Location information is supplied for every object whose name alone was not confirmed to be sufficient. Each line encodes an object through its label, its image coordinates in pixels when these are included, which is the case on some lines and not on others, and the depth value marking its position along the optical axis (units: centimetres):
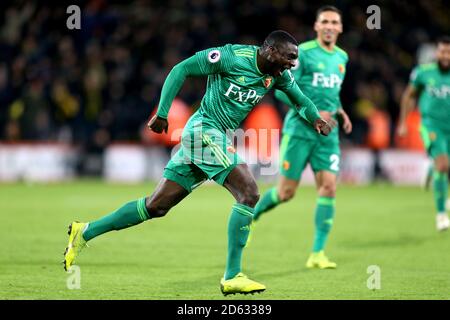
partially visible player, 2420
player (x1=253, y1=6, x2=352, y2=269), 1856
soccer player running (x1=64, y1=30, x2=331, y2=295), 1441
